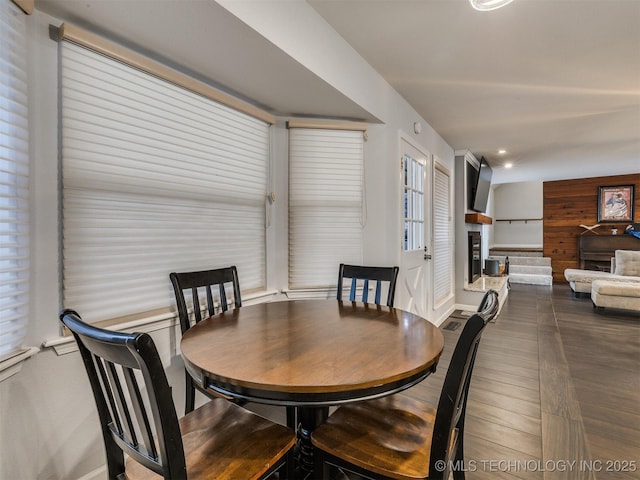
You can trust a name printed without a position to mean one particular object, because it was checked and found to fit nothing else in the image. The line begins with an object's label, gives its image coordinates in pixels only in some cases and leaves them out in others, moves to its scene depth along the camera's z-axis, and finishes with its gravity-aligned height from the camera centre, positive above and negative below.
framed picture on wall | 6.93 +0.75
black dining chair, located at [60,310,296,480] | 0.71 -0.60
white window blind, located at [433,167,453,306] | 3.97 -0.03
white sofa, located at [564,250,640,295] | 5.21 -0.67
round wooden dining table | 0.91 -0.43
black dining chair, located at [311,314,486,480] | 0.88 -0.70
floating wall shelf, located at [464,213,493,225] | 4.94 +0.30
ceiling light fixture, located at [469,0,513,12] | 1.39 +1.06
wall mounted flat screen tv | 5.15 +0.85
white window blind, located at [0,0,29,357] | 1.13 +0.21
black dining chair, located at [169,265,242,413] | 1.66 -0.35
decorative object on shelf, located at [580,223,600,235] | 7.23 +0.20
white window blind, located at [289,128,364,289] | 2.52 +0.27
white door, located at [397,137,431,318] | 3.00 +0.06
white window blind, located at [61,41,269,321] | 1.39 +0.28
